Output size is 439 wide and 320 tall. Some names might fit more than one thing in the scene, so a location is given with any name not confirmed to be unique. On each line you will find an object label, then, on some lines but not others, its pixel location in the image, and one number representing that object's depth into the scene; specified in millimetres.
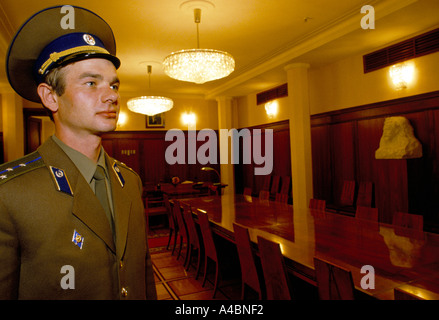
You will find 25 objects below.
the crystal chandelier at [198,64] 4090
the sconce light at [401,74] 4891
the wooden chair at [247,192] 5999
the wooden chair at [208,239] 3391
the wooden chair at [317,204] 4062
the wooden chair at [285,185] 7148
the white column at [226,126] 9258
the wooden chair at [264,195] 5425
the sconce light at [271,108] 8023
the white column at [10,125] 7676
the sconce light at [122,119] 9164
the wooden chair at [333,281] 1566
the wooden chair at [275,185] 7688
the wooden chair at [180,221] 4473
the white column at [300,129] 6082
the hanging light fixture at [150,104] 6453
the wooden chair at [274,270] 2135
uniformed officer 771
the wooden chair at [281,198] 5025
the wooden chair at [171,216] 5021
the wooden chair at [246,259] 2598
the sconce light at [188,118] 9719
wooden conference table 1731
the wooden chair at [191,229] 3951
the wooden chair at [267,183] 8067
